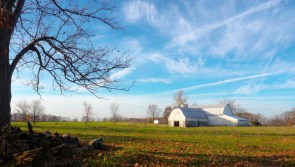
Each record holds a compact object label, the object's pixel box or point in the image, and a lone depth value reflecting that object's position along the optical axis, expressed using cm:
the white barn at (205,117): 5882
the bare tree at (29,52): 658
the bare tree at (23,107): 6379
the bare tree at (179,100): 7304
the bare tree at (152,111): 9800
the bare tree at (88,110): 5797
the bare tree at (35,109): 5585
